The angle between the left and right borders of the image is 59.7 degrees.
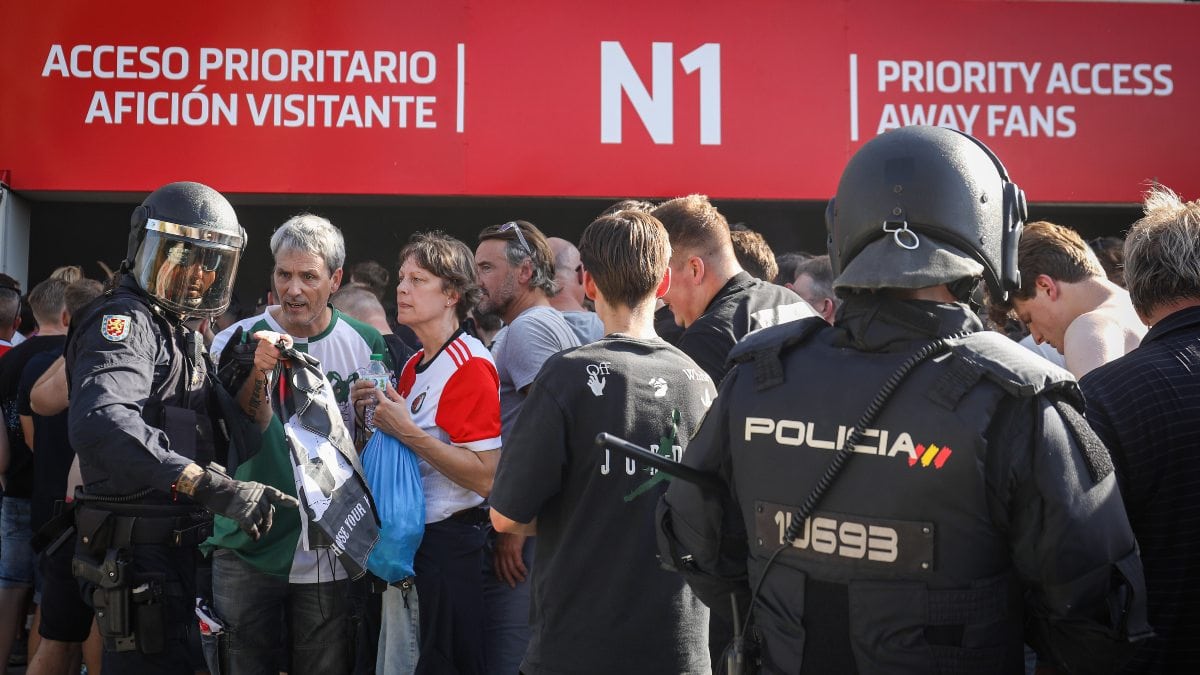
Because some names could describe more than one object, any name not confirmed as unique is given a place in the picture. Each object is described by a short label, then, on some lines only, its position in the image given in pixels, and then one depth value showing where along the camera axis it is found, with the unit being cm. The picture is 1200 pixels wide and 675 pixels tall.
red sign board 630
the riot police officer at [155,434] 305
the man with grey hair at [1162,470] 233
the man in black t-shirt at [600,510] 266
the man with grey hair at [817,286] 530
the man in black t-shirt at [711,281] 346
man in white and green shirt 373
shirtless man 342
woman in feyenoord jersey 364
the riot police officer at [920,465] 177
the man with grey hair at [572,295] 442
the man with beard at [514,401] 398
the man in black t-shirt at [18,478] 565
